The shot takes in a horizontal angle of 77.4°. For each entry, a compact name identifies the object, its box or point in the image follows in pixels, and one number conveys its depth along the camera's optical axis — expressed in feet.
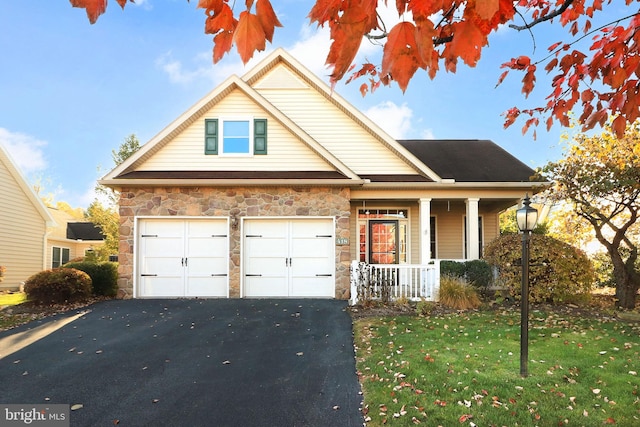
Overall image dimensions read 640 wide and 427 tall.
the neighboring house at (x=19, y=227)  51.65
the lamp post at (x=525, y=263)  17.13
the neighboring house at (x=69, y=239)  69.56
